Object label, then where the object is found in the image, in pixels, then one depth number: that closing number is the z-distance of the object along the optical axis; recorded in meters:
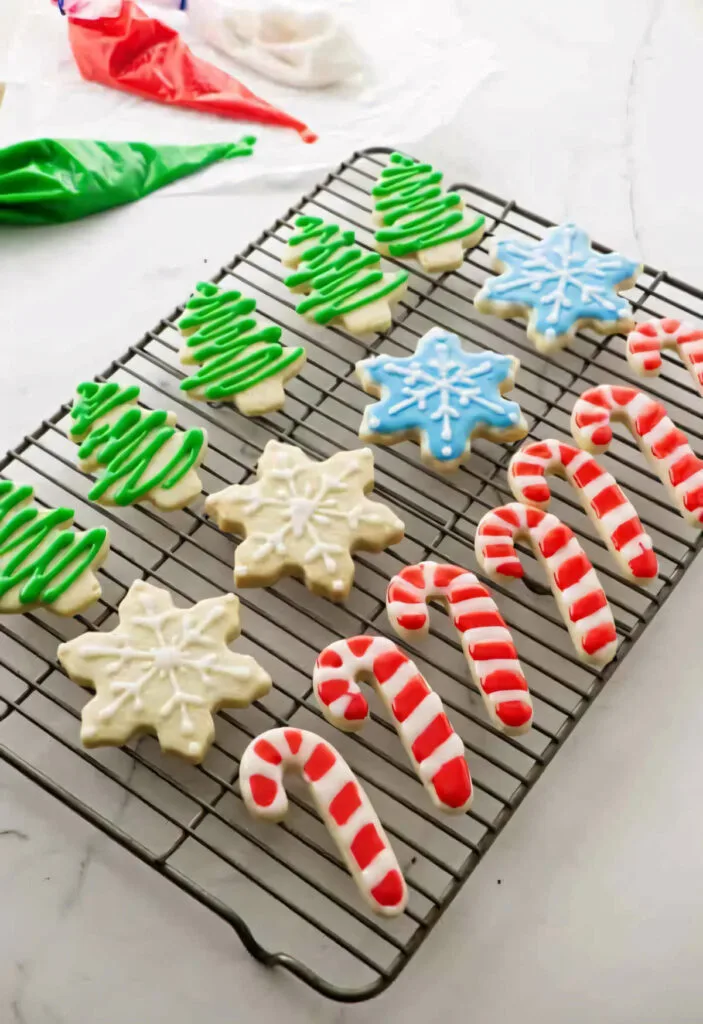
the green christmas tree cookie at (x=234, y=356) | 0.72
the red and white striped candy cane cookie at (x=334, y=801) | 0.57
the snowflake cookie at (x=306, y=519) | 0.65
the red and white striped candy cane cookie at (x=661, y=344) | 0.73
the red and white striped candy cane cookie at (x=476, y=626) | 0.61
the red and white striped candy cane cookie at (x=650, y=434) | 0.68
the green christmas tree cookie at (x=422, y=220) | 0.78
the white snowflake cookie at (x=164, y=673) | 0.60
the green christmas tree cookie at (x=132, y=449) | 0.68
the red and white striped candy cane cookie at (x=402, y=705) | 0.59
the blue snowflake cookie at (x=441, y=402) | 0.70
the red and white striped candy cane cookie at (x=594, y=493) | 0.65
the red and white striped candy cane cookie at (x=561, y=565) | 0.63
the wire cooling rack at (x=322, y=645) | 0.59
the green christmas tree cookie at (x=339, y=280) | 0.75
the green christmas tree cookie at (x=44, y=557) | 0.64
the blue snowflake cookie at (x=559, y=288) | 0.74
